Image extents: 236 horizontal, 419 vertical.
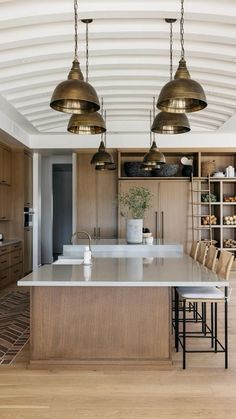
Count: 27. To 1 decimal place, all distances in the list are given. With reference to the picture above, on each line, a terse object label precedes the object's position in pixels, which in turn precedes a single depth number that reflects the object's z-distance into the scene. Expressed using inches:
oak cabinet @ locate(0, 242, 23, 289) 284.2
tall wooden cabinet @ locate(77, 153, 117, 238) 355.6
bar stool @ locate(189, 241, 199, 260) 222.4
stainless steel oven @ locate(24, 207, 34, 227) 353.1
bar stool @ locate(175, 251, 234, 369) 140.0
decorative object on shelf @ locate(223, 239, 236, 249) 353.1
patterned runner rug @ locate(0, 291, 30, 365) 155.4
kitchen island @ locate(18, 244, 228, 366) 135.5
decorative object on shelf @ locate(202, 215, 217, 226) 353.1
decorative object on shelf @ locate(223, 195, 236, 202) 356.2
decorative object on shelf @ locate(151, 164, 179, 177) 348.2
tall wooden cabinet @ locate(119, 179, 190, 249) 351.6
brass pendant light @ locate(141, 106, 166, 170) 229.1
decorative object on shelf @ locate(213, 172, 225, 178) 350.7
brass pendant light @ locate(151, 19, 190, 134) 148.9
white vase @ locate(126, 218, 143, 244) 243.1
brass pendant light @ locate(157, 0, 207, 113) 113.0
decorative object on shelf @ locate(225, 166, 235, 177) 351.7
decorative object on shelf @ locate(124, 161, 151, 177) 346.9
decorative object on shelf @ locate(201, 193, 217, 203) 351.9
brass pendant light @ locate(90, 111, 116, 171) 231.9
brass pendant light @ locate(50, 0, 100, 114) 112.4
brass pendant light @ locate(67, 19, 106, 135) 150.9
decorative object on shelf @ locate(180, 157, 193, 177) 350.6
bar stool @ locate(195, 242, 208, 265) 195.3
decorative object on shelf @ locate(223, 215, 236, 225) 355.9
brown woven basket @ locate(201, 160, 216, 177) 353.1
